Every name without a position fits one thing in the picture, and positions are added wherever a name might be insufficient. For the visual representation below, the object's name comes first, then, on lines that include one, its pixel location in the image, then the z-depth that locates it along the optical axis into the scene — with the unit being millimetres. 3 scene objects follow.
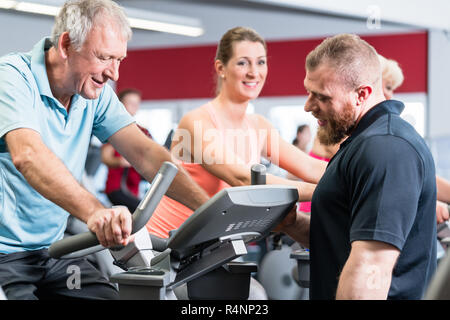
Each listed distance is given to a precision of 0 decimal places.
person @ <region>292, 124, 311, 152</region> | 7344
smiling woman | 2479
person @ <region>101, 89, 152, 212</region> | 5488
